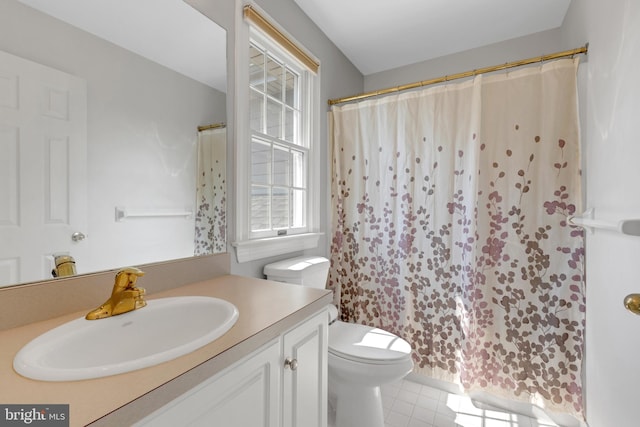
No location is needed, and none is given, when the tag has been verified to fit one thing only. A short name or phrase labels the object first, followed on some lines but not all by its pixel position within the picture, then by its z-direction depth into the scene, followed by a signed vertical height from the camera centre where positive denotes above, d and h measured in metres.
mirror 0.78 +0.25
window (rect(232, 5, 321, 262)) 1.48 +0.39
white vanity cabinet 0.58 -0.45
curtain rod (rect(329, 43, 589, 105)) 1.51 +0.82
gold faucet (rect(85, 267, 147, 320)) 0.81 -0.26
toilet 1.39 -0.74
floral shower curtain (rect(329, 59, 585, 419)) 1.57 -0.11
